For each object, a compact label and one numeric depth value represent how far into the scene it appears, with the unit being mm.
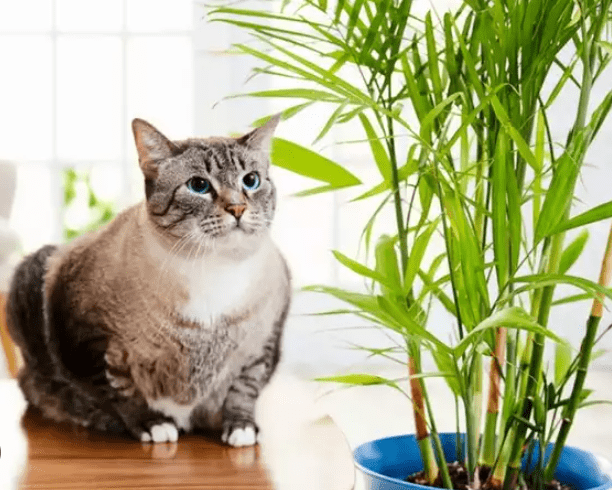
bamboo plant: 1429
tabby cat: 1479
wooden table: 1400
